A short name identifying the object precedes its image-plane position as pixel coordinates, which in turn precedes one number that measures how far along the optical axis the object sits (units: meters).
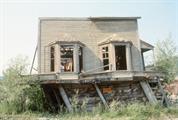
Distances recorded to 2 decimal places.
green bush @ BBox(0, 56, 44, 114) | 15.16
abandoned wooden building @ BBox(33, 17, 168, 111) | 16.46
